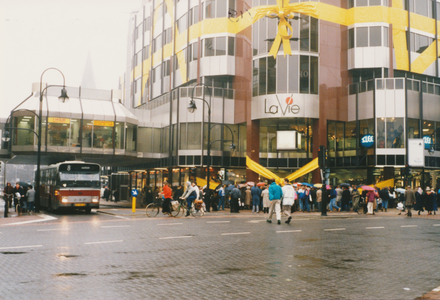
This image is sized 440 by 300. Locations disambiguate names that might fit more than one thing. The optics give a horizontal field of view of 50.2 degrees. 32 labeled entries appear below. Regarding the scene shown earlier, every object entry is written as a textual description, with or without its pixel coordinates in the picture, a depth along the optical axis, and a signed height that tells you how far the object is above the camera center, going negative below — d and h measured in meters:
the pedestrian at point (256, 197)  28.72 -0.94
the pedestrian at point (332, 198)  31.69 -1.07
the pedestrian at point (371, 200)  28.58 -1.07
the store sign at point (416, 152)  35.09 +2.31
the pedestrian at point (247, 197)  33.25 -1.09
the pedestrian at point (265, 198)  27.47 -0.95
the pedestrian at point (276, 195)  18.86 -0.53
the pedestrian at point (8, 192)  25.27 -0.65
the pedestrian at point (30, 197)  26.66 -0.95
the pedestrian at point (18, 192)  25.39 -0.70
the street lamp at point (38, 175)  27.98 +0.34
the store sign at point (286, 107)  38.44 +6.10
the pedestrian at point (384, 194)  31.56 -0.77
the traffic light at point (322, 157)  26.02 +1.39
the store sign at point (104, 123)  39.57 +4.88
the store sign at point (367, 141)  38.19 +3.39
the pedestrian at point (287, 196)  19.97 -0.60
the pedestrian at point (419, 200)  27.77 -1.06
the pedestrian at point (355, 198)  28.91 -0.97
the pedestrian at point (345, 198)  31.14 -1.04
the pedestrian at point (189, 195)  23.18 -0.70
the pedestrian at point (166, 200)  22.80 -0.93
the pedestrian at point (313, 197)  32.47 -1.08
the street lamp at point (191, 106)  30.08 +4.82
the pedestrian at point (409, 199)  26.16 -0.91
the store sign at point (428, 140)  39.22 +3.56
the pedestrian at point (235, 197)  28.84 -0.95
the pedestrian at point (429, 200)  27.99 -1.06
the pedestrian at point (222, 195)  31.99 -0.93
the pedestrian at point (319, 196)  30.64 -0.91
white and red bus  26.50 -0.25
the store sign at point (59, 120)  38.09 +4.90
